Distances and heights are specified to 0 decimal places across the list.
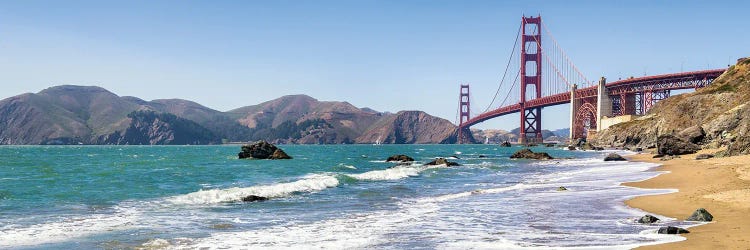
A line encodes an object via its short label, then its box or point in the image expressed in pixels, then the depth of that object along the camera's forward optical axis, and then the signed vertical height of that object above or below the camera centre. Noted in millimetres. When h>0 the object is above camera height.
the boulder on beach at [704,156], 44262 -255
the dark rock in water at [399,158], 68156 -1070
